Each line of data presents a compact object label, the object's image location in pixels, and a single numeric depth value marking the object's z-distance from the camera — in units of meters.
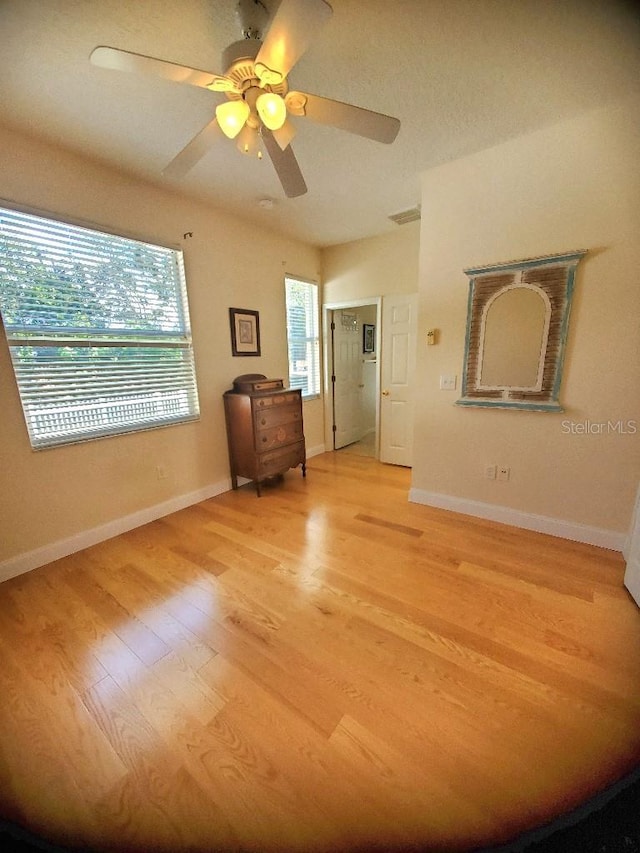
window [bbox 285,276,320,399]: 3.76
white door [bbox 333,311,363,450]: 4.30
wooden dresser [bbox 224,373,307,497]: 2.93
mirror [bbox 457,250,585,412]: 2.04
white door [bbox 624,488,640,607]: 1.65
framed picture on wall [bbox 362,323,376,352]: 4.77
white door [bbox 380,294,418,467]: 3.52
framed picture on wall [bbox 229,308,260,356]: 3.09
